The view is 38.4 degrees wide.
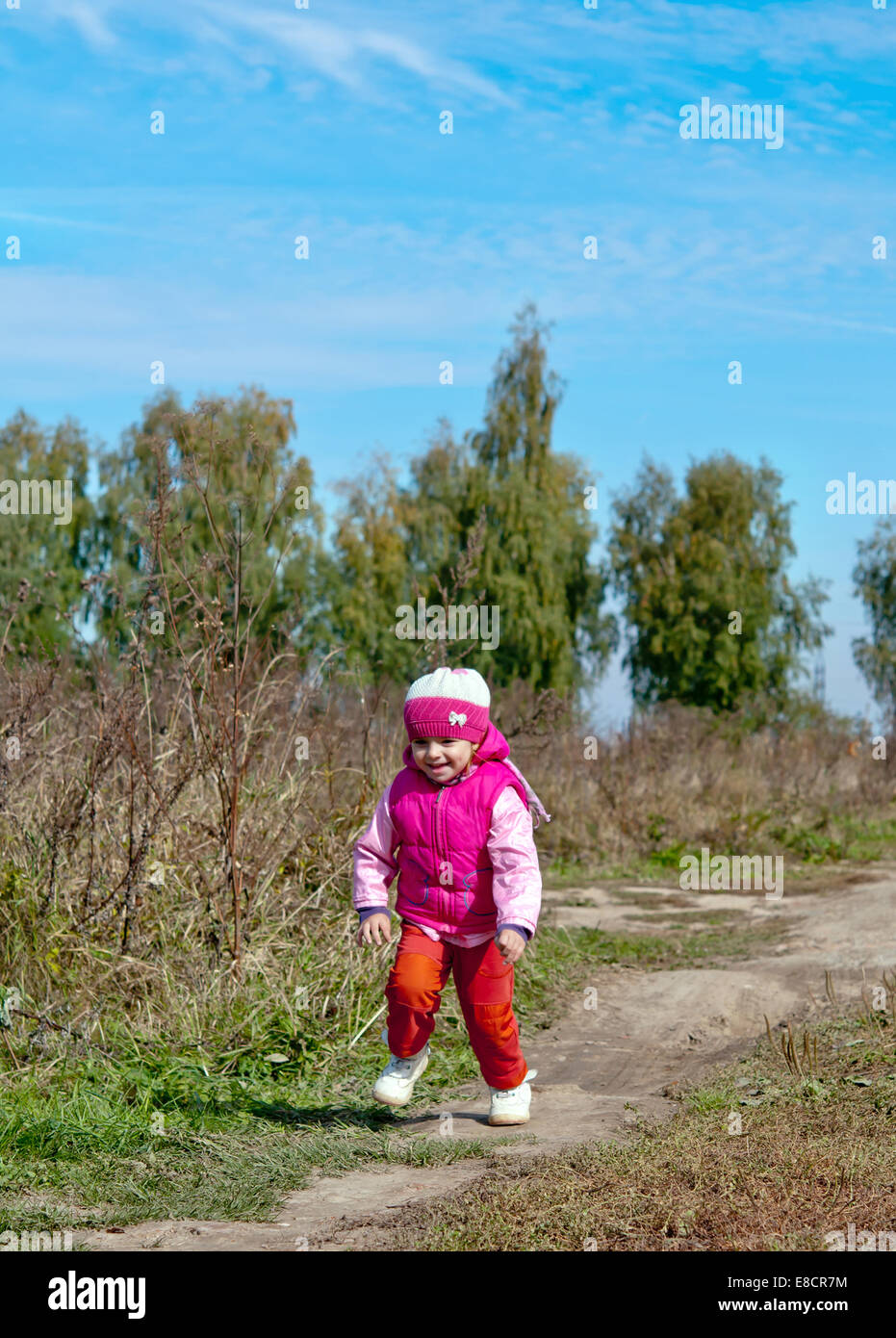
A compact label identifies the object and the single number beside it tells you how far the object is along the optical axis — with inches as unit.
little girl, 180.4
